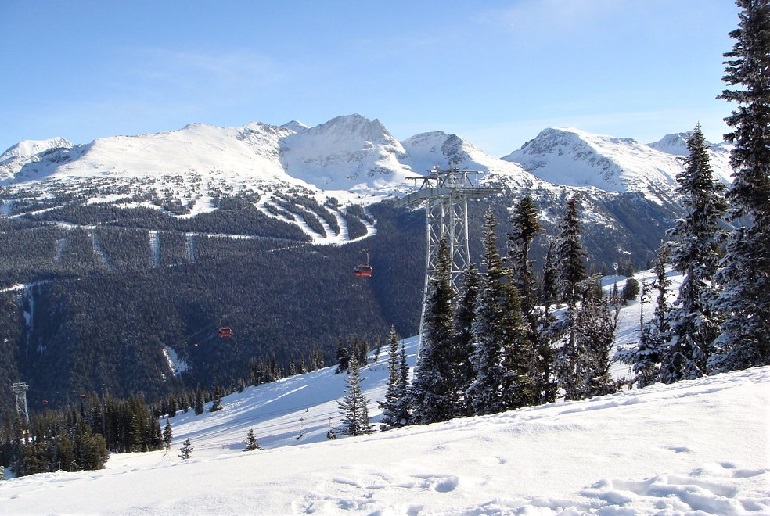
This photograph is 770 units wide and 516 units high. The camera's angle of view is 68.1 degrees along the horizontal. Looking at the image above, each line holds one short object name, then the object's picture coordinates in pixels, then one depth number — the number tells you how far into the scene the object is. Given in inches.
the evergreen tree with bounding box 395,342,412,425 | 1186.6
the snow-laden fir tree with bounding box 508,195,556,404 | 1048.8
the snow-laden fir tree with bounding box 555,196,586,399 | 1095.6
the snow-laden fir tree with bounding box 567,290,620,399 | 1113.4
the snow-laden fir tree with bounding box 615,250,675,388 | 1055.7
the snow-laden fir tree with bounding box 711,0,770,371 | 766.5
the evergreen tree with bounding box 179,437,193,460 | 2465.8
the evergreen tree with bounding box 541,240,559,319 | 1115.3
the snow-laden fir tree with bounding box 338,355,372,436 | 1722.4
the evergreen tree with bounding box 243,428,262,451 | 2005.9
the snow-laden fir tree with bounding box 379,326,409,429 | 1235.2
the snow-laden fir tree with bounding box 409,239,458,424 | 1107.3
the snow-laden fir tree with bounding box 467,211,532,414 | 958.4
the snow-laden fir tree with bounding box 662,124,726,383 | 867.4
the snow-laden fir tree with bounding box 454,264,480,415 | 1113.4
